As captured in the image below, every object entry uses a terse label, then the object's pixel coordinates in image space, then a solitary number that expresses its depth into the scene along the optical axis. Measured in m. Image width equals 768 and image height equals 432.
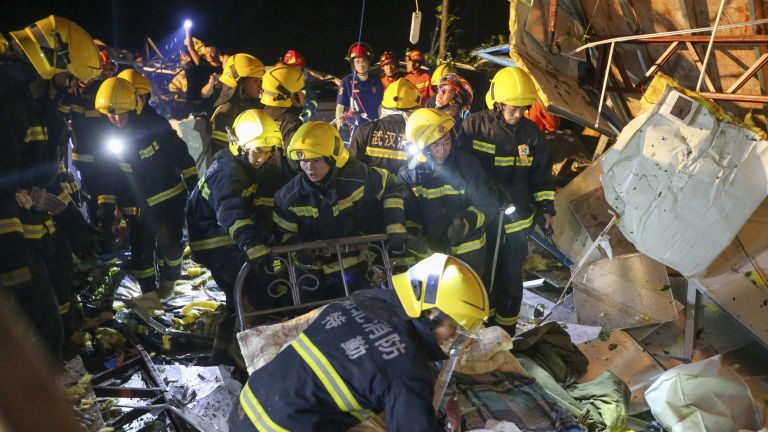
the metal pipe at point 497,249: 4.75
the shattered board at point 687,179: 4.18
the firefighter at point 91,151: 5.50
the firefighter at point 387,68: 8.01
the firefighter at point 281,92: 5.45
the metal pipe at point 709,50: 3.67
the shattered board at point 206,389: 3.82
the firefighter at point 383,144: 5.11
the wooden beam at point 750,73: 4.21
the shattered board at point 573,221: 5.30
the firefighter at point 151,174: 4.96
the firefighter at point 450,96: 5.55
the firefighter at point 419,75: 7.88
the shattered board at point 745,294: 4.21
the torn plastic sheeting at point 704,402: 3.43
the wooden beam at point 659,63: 4.61
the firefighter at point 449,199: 4.46
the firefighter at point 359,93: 7.71
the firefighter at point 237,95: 5.78
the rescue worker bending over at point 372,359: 2.40
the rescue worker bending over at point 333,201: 3.87
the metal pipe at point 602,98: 4.65
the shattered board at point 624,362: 4.14
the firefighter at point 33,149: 3.71
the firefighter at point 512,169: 4.79
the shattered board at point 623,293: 4.81
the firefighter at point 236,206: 3.93
